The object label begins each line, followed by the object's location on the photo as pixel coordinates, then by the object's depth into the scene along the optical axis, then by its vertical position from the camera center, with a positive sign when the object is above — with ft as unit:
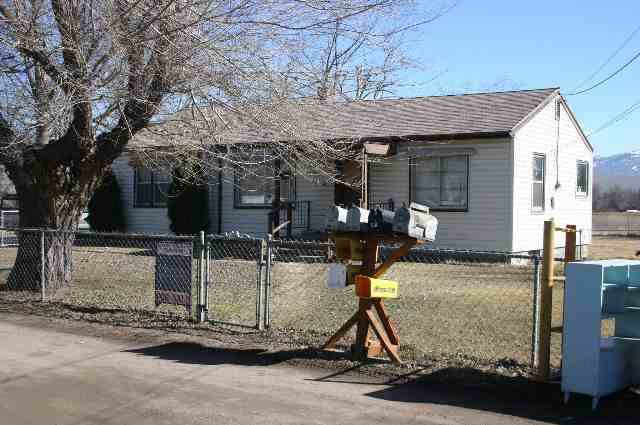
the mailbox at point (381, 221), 24.86 -0.46
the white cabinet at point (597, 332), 20.40 -3.29
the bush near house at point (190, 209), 73.00 -0.62
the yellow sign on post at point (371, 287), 24.86 -2.65
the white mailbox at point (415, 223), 24.00 -0.49
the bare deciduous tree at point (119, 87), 32.30 +5.27
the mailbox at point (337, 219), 25.45 -0.44
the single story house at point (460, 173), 58.80 +2.88
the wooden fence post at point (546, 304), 22.77 -2.82
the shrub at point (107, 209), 78.84 -0.82
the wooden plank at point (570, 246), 23.50 -1.10
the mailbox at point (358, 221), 25.05 -0.48
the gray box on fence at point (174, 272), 32.53 -3.01
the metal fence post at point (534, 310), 24.49 -3.26
